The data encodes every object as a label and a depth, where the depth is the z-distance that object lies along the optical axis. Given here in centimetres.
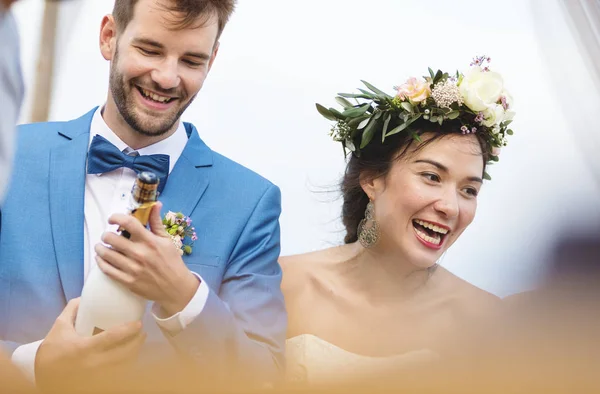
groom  186
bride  243
